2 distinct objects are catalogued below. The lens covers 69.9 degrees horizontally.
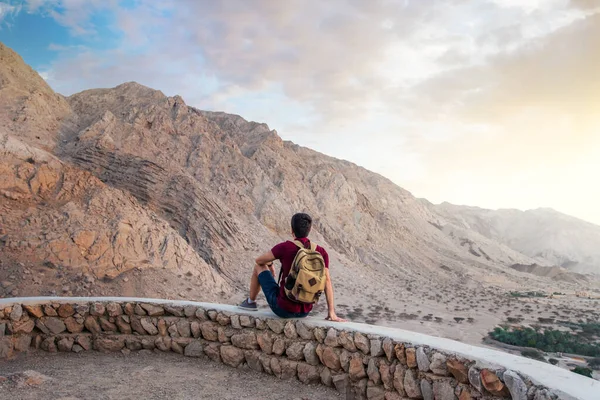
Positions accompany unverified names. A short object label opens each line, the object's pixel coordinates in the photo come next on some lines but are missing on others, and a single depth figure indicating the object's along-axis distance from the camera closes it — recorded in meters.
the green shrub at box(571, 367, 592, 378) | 8.95
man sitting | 4.60
